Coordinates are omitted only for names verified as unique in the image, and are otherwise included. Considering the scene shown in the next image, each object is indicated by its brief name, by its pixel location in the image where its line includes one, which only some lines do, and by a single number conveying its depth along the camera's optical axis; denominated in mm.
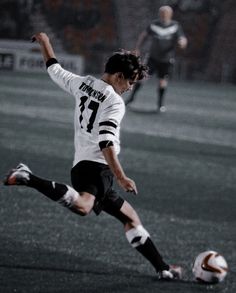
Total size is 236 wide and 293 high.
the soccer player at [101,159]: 10984
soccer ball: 11633
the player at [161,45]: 37312
